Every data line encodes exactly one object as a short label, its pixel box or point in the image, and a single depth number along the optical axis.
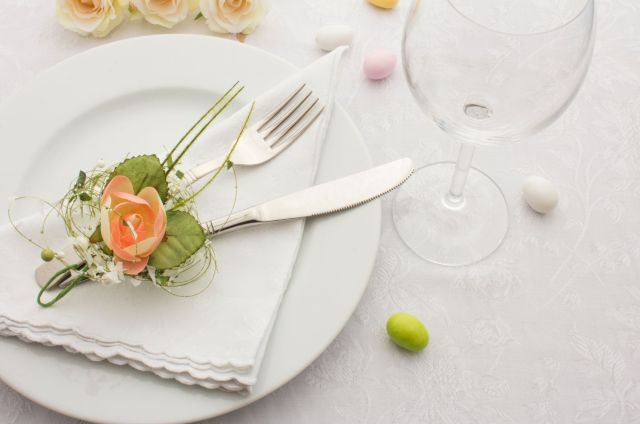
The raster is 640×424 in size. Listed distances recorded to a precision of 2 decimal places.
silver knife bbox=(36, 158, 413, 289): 0.72
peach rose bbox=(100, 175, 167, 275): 0.64
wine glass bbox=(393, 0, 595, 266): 0.57
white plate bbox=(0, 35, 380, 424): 0.64
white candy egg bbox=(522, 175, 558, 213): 0.81
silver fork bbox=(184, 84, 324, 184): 0.76
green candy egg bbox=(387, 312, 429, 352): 0.72
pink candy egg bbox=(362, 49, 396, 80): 0.90
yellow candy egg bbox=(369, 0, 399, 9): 0.98
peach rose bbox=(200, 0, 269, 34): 0.92
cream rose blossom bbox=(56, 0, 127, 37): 0.92
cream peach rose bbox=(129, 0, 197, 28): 0.93
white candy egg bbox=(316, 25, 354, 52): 0.93
